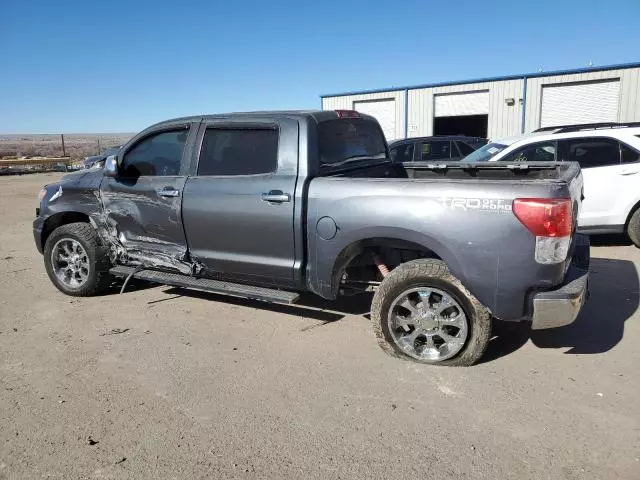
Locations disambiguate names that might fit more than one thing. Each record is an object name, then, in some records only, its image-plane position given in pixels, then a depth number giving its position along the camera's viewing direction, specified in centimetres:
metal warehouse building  1944
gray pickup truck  339
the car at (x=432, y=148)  1173
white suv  699
